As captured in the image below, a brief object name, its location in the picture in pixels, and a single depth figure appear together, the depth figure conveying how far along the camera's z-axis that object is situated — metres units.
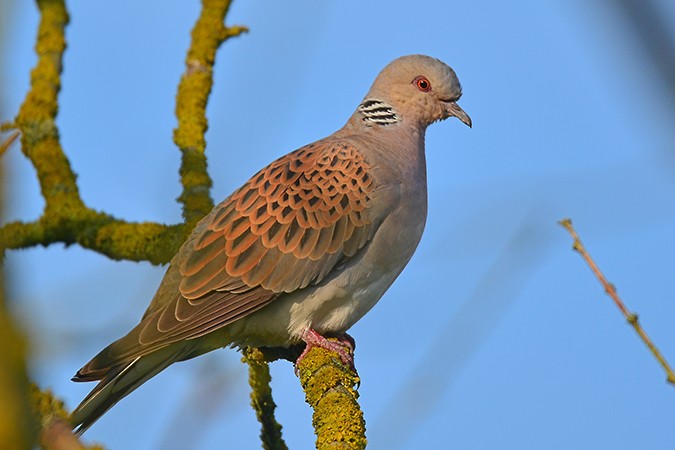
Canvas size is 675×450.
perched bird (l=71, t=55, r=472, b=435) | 7.83
